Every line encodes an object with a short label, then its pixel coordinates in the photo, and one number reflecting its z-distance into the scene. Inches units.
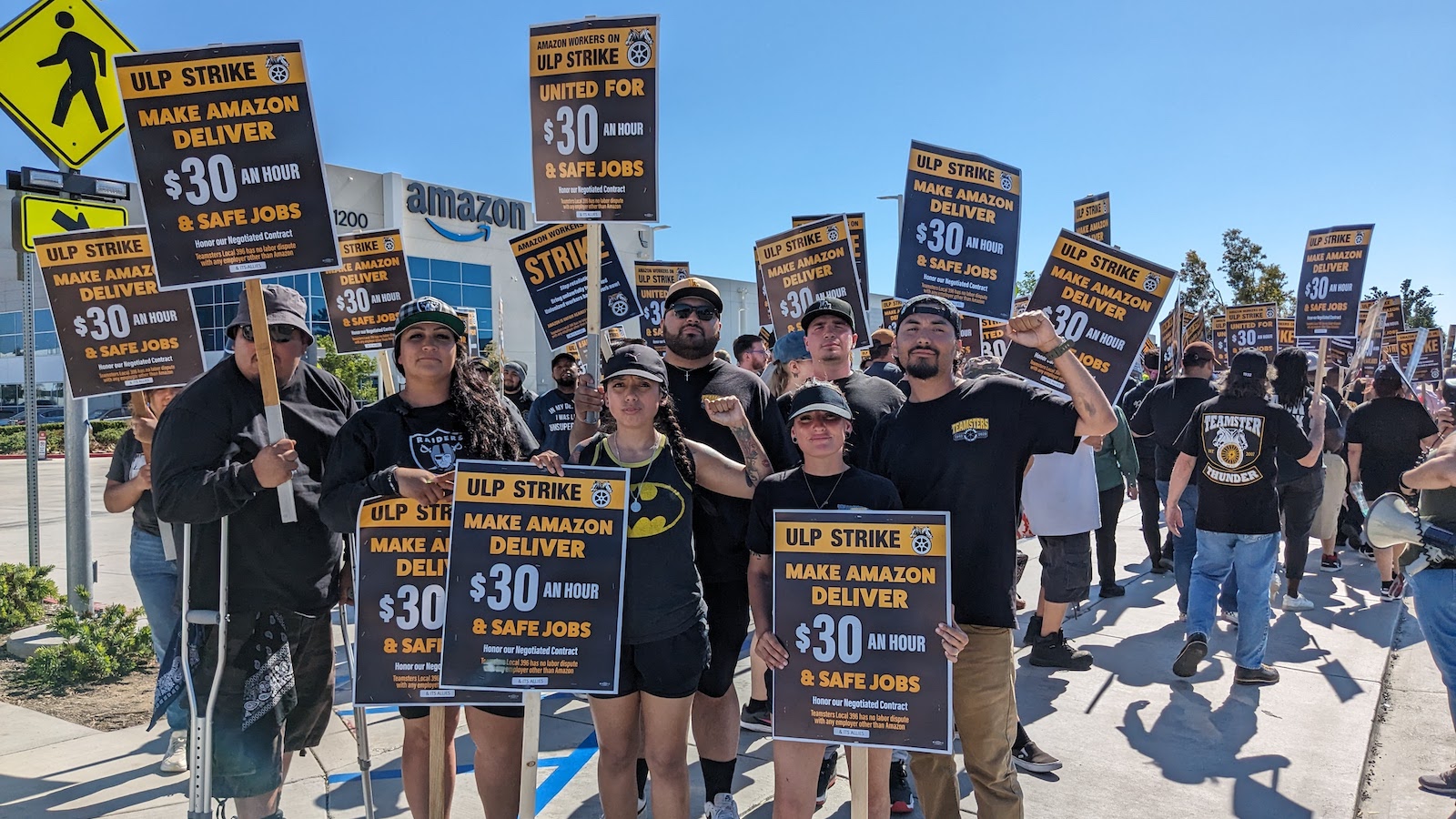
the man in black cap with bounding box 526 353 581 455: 264.8
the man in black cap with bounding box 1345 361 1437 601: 314.8
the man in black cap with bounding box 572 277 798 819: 148.0
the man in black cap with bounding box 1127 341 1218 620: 306.7
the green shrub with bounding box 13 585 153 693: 229.5
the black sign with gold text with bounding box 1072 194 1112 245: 381.4
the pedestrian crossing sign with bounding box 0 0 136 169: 243.6
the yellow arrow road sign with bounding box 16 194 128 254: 244.5
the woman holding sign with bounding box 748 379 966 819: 124.8
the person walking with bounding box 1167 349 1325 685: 228.1
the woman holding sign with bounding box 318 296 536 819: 129.8
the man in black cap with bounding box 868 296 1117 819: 128.1
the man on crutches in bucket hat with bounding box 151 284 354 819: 128.0
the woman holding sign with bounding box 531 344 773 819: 125.5
